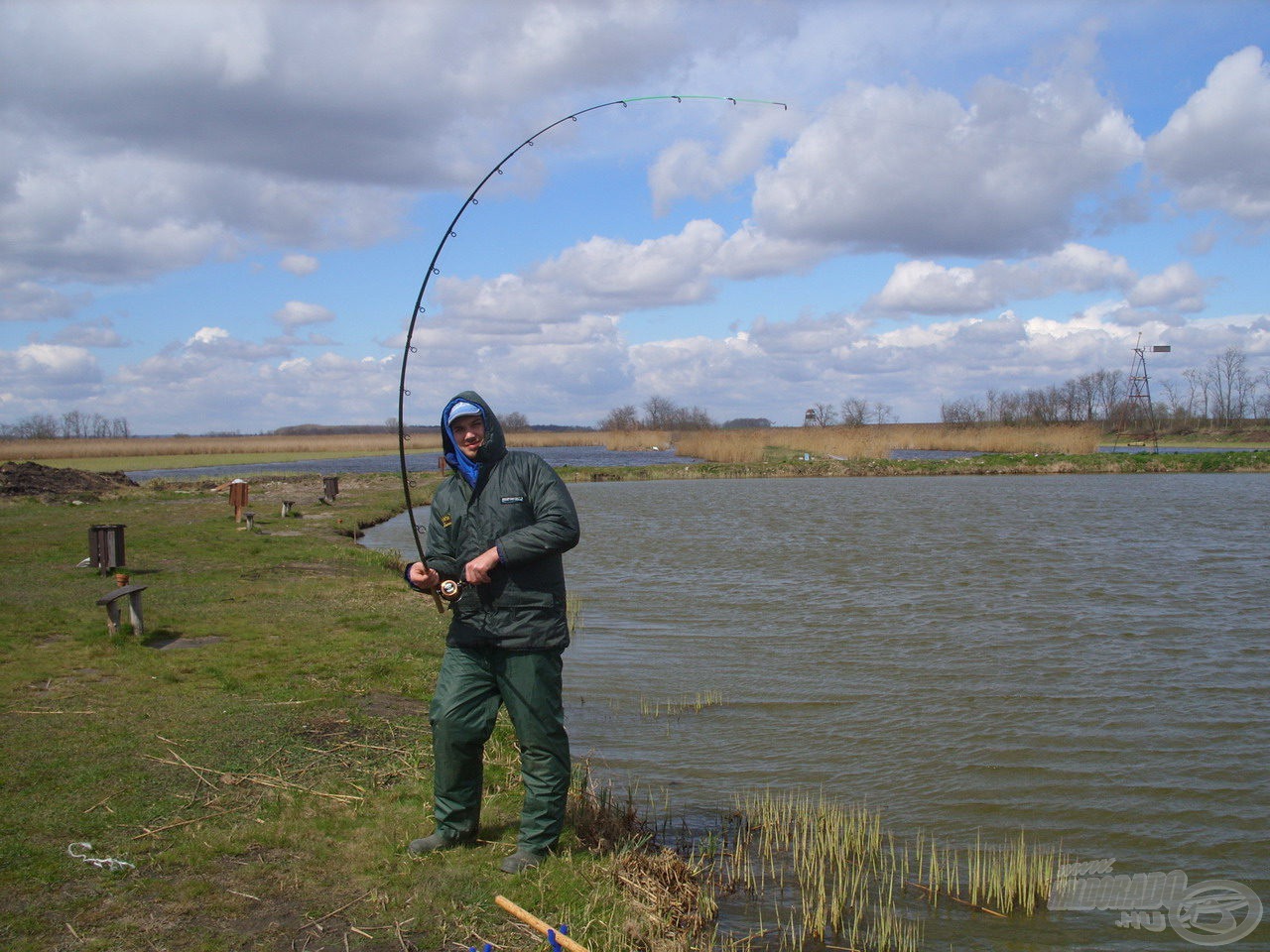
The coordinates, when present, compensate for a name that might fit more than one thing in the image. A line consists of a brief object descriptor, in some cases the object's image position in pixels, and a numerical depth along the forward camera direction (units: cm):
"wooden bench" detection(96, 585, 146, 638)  995
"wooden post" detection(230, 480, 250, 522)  2244
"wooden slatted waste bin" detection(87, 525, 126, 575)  1409
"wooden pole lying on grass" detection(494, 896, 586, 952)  432
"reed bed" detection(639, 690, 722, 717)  980
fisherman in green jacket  508
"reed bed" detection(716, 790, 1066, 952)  558
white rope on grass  498
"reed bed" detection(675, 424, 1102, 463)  5841
